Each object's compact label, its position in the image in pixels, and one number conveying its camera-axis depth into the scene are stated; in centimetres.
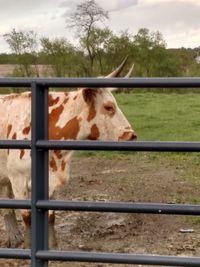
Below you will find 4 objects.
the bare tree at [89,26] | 3727
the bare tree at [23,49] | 3756
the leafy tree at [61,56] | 3522
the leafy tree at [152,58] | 3806
